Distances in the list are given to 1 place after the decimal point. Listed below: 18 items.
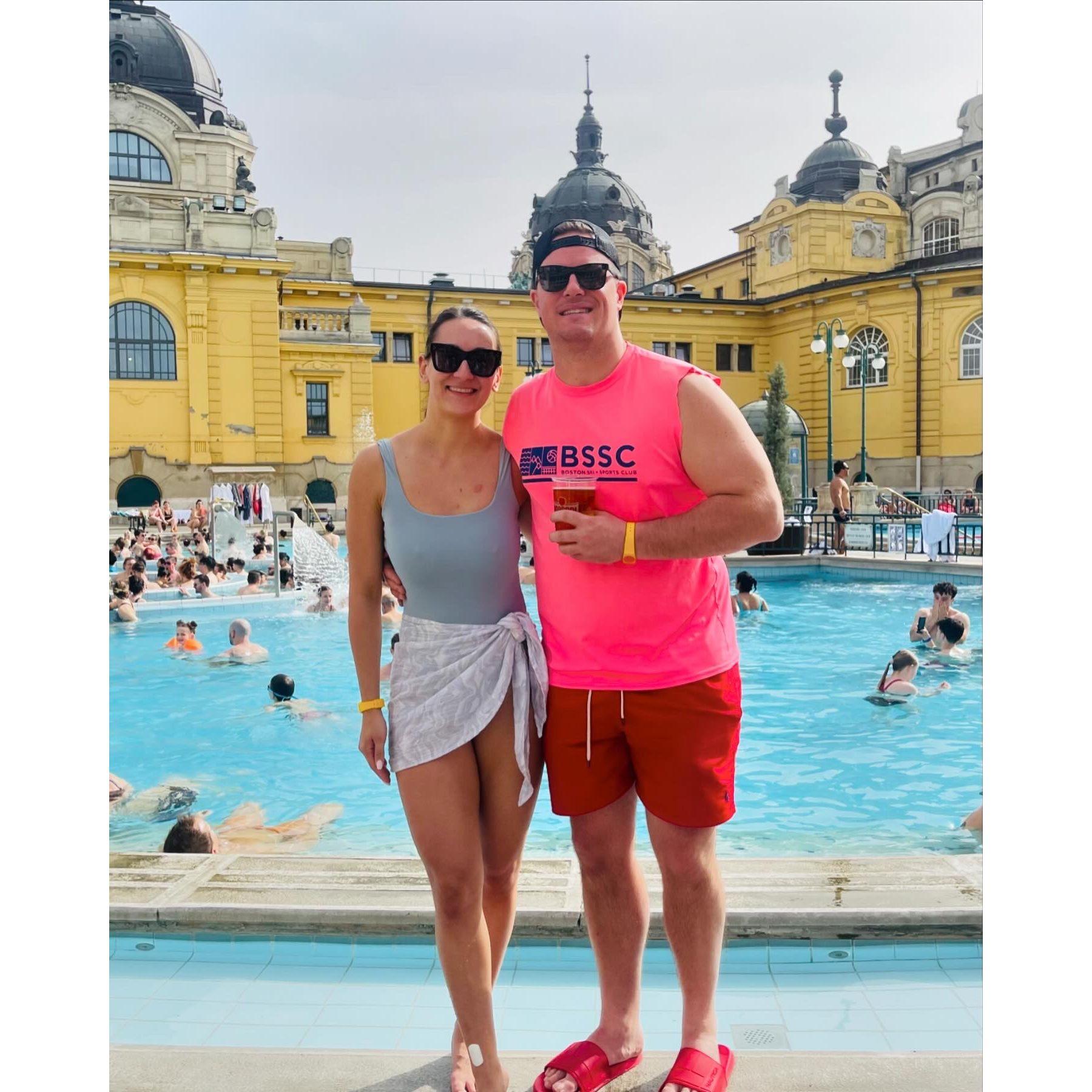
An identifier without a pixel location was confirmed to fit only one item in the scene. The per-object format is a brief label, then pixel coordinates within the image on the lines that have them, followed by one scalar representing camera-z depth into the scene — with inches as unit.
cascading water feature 737.0
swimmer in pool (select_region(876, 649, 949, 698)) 388.8
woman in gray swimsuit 102.4
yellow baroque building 1327.5
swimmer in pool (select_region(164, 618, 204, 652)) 488.7
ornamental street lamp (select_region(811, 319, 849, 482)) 909.8
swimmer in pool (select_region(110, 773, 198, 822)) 274.1
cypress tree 1014.4
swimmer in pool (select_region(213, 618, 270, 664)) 479.8
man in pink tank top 103.7
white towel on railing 697.6
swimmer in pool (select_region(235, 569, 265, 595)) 649.0
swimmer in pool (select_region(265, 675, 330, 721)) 394.3
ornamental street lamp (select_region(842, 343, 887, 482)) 1082.7
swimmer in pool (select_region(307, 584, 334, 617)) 617.3
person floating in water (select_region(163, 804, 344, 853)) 209.0
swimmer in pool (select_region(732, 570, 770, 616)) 538.6
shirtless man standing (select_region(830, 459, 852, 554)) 786.2
